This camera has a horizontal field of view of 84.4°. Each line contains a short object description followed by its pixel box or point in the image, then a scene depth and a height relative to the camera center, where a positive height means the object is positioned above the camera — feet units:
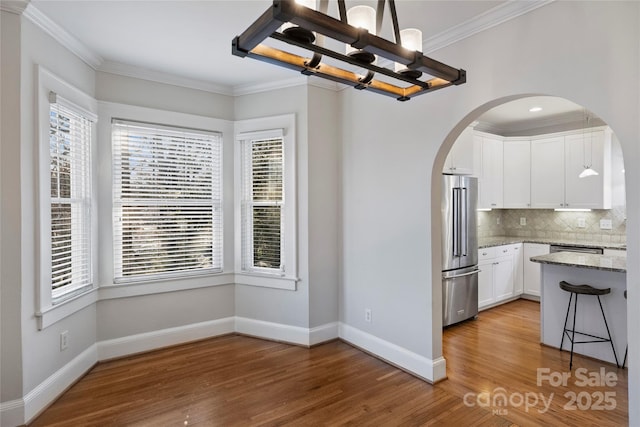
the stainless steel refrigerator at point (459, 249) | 13.66 -1.61
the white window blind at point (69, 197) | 9.00 +0.40
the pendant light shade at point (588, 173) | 15.23 +1.53
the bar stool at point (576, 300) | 10.39 -2.94
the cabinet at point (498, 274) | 15.98 -3.14
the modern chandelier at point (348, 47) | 3.85 +2.09
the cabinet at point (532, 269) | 17.35 -3.08
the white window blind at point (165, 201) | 11.39 +0.34
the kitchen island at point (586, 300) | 10.52 -2.98
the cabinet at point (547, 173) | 17.26 +1.75
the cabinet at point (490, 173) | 17.37 +1.78
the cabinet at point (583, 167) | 15.89 +1.81
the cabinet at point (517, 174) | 18.38 +1.79
